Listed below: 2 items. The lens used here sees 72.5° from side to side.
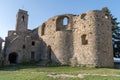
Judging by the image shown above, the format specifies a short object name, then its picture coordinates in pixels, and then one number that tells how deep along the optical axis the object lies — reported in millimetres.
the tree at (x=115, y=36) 15380
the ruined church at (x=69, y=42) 11303
